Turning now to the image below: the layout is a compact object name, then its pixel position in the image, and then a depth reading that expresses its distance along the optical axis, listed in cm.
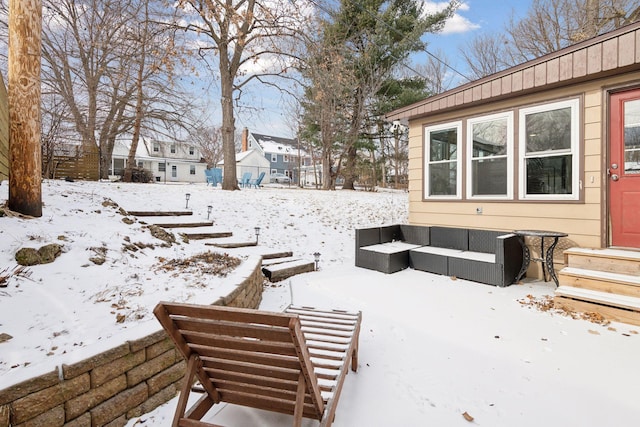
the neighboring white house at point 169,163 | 2729
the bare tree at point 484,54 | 1565
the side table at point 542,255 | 410
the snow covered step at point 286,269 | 469
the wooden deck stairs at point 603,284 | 323
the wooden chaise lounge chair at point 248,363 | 144
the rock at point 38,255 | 256
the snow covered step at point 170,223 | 566
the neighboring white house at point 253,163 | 3011
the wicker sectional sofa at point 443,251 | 444
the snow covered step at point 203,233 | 548
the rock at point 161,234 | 421
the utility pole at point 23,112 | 338
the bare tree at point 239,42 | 915
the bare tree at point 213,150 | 3027
